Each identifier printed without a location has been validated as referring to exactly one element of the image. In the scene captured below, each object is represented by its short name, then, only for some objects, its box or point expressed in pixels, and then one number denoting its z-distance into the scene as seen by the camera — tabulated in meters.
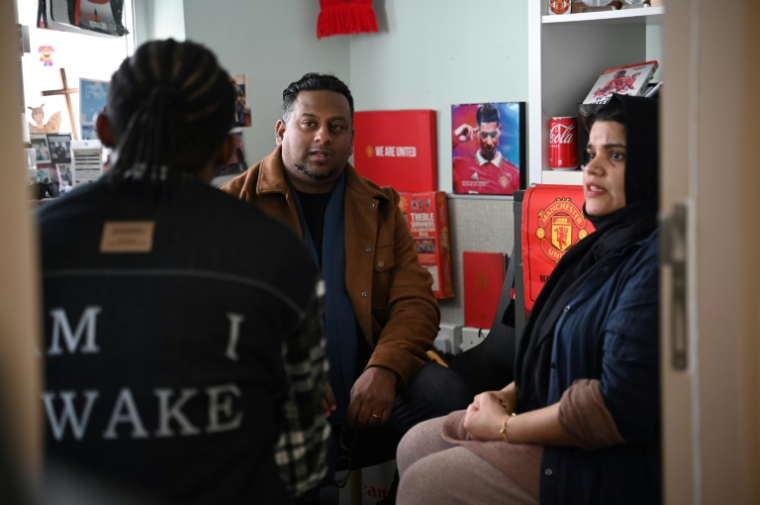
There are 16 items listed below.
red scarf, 3.44
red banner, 2.39
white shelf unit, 2.50
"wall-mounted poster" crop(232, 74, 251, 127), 3.18
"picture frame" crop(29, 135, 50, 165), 2.80
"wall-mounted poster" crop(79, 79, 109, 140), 2.93
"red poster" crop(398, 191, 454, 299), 3.37
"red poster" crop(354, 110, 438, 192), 3.43
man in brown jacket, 2.32
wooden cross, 2.92
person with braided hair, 1.08
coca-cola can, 2.52
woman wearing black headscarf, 1.57
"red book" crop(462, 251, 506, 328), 3.28
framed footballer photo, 3.19
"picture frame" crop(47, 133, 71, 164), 2.82
